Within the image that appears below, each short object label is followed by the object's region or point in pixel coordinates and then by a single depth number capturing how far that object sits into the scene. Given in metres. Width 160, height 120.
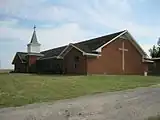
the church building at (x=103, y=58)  17.20
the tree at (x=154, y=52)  33.12
